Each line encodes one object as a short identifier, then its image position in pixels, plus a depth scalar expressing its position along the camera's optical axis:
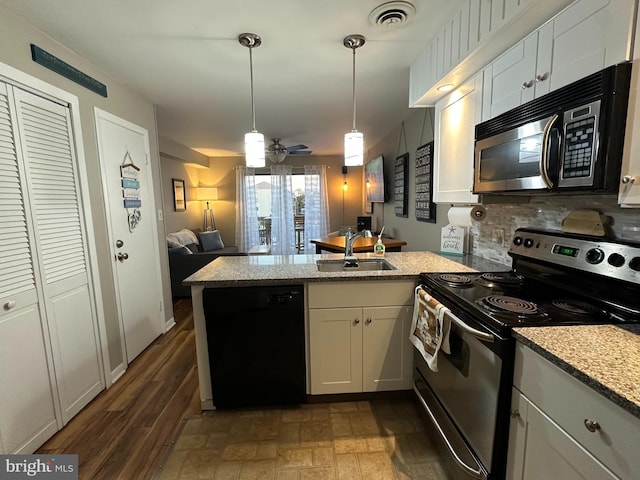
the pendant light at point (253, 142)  1.83
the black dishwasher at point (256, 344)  1.75
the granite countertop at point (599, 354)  0.70
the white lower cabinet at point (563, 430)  0.70
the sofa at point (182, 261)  4.12
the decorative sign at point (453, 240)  2.32
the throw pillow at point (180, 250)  4.13
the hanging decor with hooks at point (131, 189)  2.50
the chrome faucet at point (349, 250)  2.25
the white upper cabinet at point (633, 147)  0.89
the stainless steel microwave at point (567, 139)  0.93
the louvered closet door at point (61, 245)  1.67
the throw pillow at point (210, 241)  5.47
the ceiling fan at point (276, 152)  4.19
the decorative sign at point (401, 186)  3.69
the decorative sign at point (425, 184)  2.96
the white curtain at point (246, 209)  6.36
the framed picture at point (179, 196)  5.21
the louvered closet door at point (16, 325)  1.48
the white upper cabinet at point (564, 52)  0.94
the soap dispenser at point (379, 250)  2.40
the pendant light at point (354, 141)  1.85
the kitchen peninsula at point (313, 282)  1.76
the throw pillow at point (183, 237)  4.54
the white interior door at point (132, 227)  2.34
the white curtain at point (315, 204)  6.36
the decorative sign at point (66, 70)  1.71
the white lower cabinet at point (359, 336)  1.82
